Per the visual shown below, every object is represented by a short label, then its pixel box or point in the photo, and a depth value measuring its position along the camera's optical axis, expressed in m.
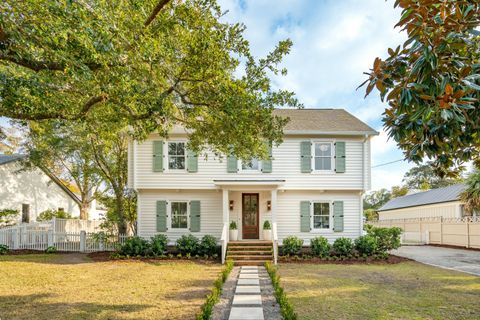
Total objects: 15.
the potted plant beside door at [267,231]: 13.81
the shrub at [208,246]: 13.05
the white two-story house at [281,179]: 13.96
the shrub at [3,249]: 14.27
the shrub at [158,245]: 13.00
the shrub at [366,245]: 13.21
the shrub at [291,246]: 13.09
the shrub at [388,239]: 13.50
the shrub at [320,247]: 13.04
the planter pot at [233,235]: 13.78
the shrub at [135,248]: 13.04
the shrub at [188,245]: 13.04
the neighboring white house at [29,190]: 19.28
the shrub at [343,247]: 13.16
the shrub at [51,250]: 14.55
